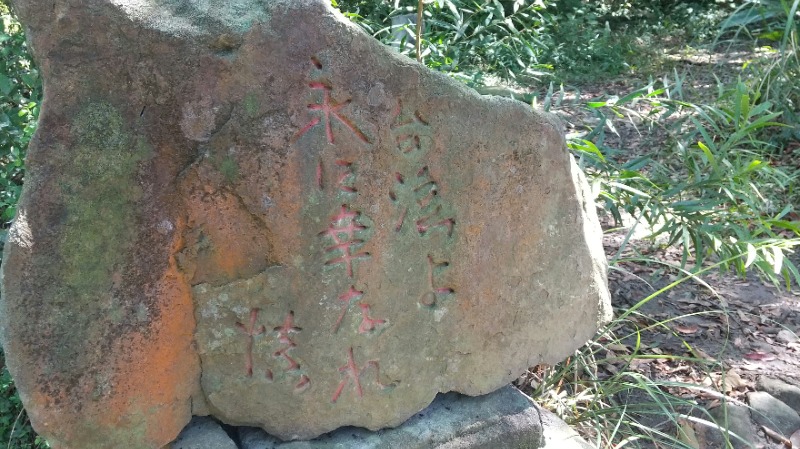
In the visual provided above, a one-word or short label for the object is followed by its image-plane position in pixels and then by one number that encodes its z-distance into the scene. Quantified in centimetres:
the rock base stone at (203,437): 162
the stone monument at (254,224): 139
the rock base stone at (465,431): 170
